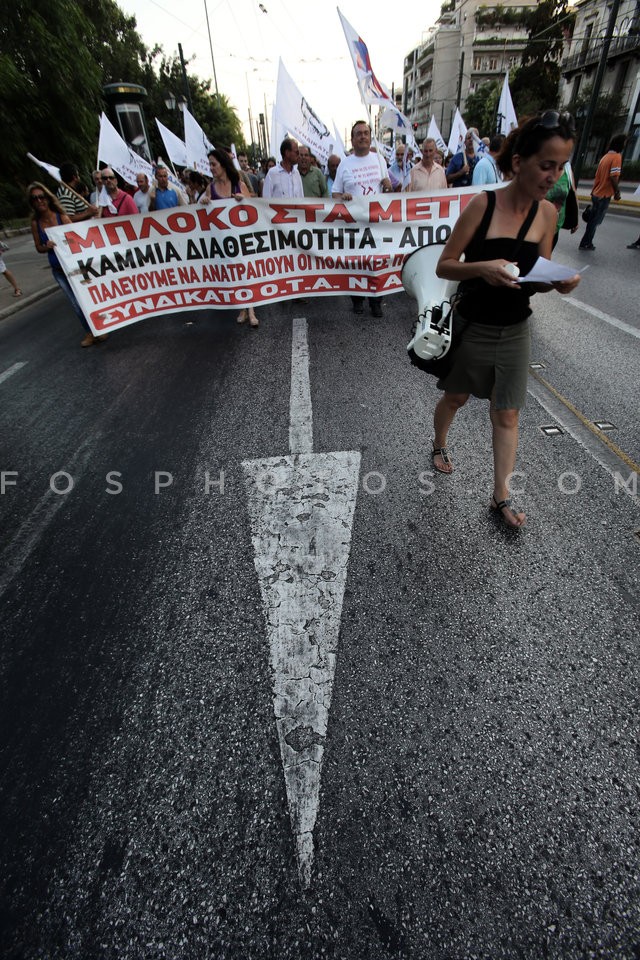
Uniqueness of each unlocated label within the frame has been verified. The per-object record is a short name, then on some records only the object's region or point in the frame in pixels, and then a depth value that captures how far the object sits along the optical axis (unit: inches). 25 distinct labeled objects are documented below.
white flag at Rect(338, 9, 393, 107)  264.2
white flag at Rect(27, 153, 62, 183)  259.0
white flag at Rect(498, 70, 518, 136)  351.9
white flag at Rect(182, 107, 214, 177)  385.4
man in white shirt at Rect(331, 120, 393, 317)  229.0
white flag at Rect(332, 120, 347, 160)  412.2
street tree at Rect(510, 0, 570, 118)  1782.7
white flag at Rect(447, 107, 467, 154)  419.4
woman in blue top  216.1
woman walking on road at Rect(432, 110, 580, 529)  76.9
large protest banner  208.7
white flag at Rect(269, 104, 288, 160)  297.0
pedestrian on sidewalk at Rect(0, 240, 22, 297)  343.8
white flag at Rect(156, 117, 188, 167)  420.8
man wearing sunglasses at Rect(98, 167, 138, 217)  236.8
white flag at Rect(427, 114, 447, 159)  433.8
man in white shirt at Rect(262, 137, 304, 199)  258.4
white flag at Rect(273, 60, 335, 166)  282.5
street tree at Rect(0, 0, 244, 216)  527.2
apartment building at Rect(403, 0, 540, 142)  2805.1
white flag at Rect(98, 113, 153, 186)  306.8
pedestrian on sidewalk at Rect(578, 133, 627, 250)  330.3
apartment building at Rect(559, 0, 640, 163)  1337.8
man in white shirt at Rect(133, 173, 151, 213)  318.6
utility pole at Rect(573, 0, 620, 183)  604.1
